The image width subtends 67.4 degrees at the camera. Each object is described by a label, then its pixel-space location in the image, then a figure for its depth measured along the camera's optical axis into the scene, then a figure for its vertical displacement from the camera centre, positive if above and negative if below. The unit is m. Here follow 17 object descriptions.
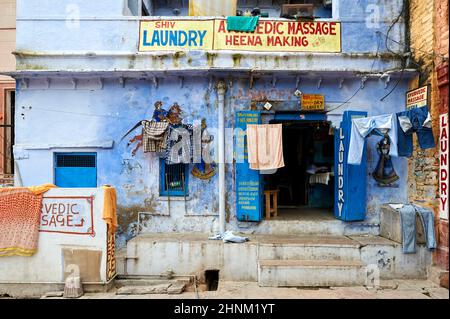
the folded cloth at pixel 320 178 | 9.81 -0.49
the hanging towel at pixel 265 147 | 8.20 +0.38
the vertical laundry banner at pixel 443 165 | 6.92 -0.08
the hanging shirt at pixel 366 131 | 7.19 +0.70
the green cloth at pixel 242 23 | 8.70 +3.59
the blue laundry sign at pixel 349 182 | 8.30 -0.49
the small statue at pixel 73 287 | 6.48 -2.41
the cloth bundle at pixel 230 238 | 7.68 -1.75
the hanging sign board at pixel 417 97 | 7.73 +1.55
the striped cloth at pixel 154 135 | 8.42 +0.69
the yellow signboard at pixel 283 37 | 8.73 +3.25
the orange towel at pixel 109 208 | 6.69 -0.90
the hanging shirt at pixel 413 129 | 6.96 +0.70
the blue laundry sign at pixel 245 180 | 8.45 -0.44
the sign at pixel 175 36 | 8.76 +3.30
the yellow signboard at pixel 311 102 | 8.62 +1.54
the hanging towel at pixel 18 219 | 6.74 -1.13
